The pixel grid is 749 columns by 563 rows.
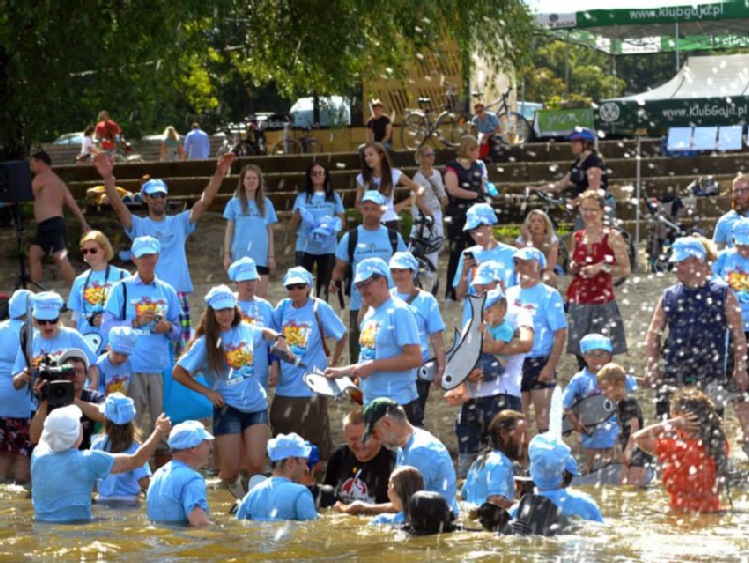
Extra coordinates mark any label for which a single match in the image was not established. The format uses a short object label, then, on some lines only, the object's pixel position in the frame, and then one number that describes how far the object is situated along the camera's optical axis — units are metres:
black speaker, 16.28
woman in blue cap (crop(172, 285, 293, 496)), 11.69
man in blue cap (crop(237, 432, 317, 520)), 9.53
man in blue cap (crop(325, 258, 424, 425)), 11.28
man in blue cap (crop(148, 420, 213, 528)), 9.47
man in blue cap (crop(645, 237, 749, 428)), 12.04
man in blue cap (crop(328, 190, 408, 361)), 13.75
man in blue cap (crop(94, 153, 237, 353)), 14.07
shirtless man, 17.14
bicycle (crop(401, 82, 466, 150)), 27.53
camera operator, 11.04
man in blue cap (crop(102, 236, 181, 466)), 12.36
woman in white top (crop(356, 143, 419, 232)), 15.38
